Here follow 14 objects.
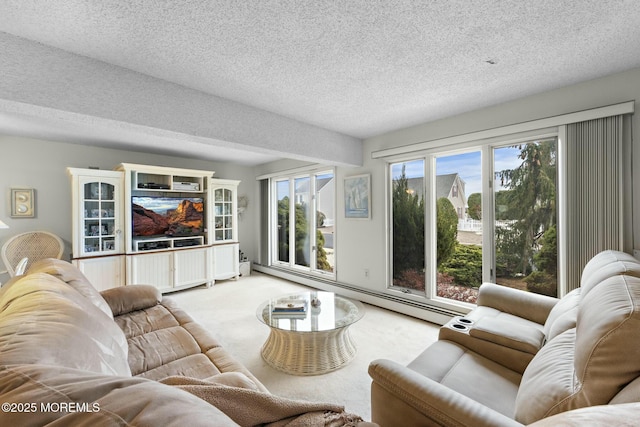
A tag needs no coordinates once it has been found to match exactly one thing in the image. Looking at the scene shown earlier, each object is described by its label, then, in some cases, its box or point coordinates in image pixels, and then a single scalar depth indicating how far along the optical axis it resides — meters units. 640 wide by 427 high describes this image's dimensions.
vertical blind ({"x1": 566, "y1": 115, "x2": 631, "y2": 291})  2.06
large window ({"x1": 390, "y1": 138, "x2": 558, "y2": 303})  2.56
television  4.31
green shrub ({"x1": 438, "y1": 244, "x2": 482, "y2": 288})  2.99
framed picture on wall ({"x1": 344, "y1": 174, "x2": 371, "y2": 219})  3.84
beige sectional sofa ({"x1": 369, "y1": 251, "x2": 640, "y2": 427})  0.79
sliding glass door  4.69
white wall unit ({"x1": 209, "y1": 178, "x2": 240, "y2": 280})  5.02
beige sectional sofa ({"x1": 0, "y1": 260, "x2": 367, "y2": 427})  0.53
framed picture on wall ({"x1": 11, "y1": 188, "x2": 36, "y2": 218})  3.69
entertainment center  3.86
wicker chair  3.51
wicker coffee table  2.20
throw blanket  0.78
